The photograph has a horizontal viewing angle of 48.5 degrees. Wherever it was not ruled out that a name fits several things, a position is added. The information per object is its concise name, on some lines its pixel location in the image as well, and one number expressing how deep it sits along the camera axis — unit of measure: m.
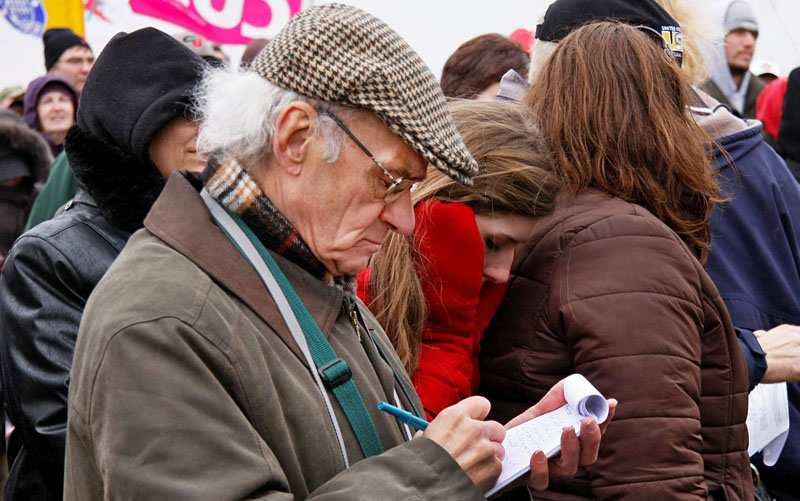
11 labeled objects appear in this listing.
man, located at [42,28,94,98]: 6.04
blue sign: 6.09
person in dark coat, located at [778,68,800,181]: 4.32
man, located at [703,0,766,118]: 6.45
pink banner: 5.43
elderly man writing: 1.30
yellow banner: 6.04
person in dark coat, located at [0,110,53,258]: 4.53
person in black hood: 2.35
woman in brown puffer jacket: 1.88
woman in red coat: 2.04
